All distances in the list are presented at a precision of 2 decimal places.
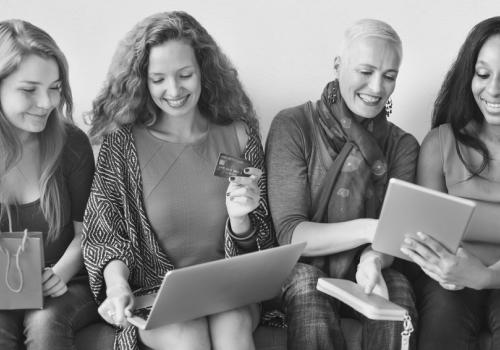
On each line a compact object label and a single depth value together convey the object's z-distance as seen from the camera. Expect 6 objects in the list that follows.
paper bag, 1.87
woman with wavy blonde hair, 2.03
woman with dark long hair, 1.96
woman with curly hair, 2.11
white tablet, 1.76
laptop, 1.71
